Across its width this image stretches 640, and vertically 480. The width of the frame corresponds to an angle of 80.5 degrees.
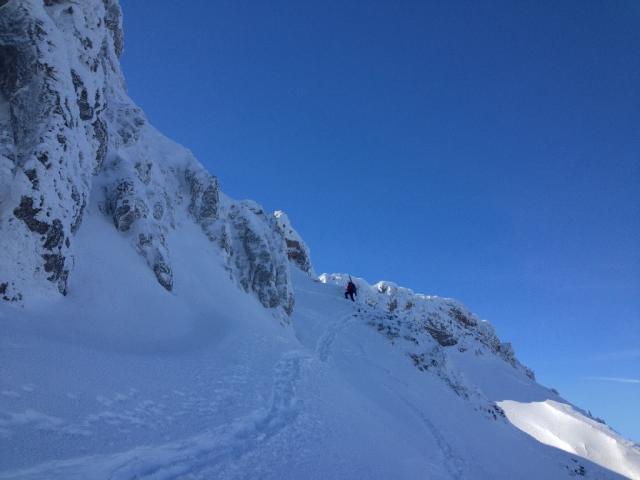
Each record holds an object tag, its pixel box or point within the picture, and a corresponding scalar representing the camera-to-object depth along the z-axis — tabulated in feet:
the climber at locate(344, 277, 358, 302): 125.35
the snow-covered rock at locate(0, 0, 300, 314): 28.99
